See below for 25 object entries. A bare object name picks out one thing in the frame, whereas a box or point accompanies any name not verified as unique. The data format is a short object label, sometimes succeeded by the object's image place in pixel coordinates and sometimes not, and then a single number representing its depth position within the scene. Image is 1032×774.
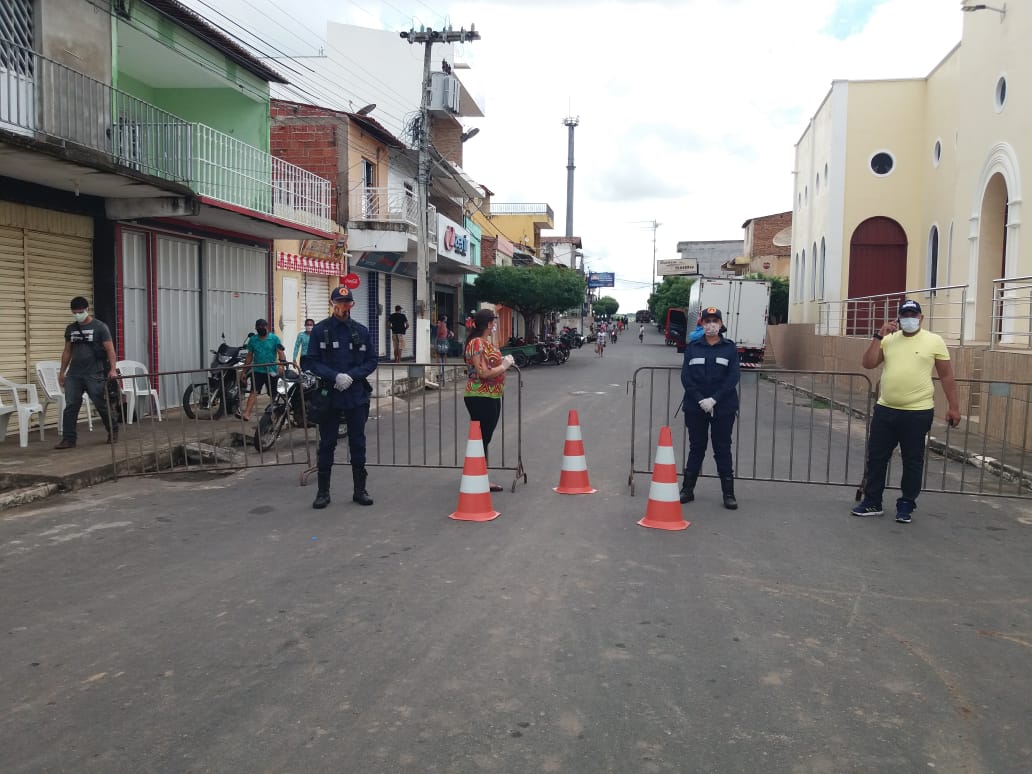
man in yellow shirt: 7.07
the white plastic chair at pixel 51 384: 10.98
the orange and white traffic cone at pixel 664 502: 6.82
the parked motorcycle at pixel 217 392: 12.62
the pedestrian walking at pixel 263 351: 13.05
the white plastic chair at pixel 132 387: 12.03
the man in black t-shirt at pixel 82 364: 9.80
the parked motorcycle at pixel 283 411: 10.80
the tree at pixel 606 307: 166.82
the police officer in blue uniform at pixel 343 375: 7.46
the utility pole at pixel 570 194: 80.31
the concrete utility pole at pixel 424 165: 21.92
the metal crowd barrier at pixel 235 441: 9.40
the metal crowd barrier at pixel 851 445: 9.16
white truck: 29.67
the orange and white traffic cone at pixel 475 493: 7.06
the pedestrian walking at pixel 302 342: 15.73
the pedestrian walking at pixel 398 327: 28.36
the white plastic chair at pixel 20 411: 10.05
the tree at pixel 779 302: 49.06
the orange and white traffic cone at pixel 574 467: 8.12
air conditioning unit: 29.91
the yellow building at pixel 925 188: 15.33
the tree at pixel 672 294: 72.94
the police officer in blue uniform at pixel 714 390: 7.57
